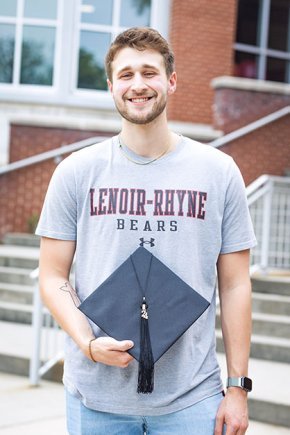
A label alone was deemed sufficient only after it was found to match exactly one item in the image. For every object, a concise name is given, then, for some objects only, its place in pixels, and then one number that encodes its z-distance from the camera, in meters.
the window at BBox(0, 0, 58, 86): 12.63
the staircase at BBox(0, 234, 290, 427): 5.30
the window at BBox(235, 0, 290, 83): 14.89
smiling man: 2.14
